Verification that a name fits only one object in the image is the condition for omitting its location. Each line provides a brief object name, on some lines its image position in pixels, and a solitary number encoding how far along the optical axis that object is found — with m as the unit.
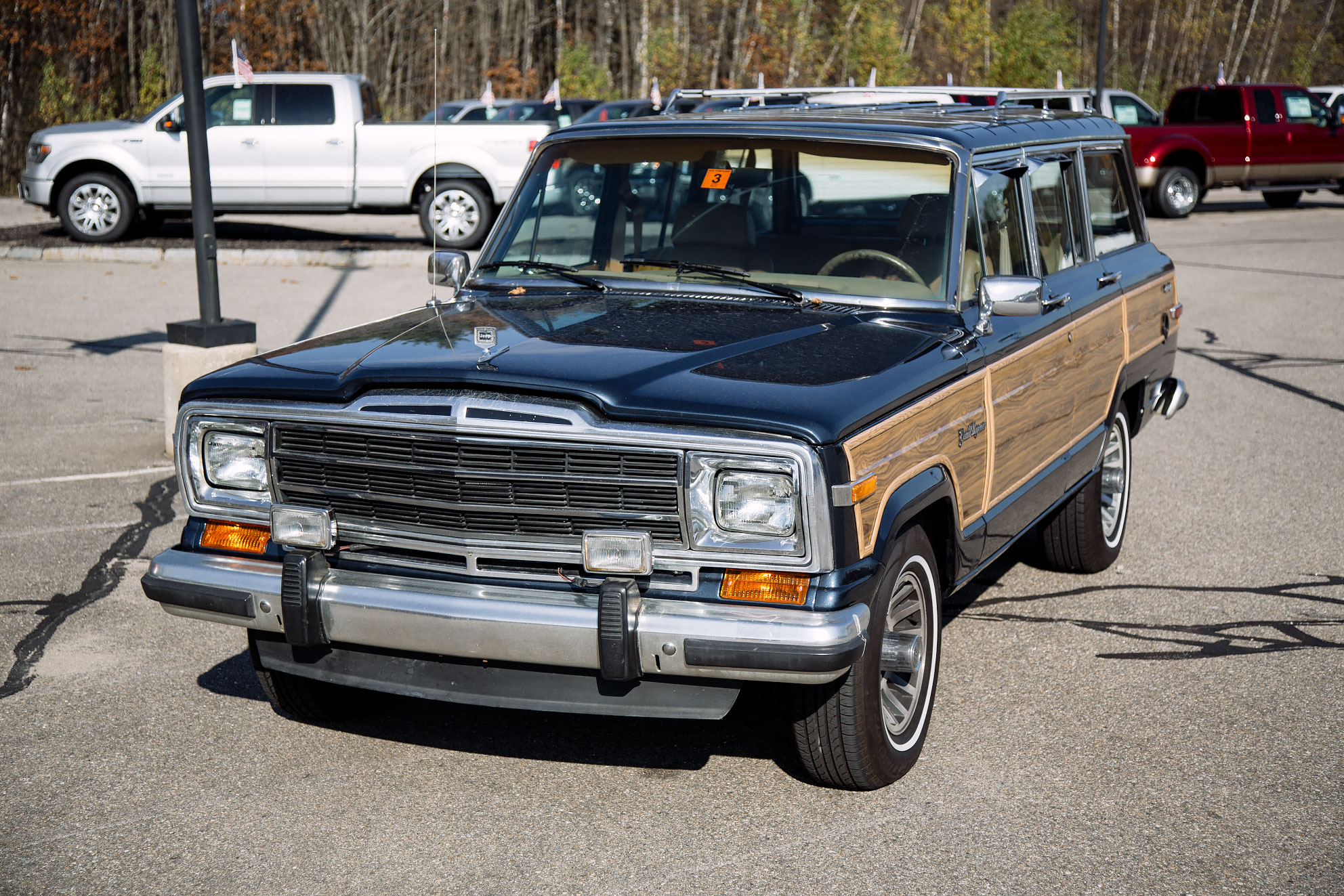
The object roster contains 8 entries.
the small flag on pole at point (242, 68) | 14.23
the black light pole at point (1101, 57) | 25.70
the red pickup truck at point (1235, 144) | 24.61
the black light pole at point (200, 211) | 7.41
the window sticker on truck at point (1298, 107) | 25.44
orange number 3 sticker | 4.86
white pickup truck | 17.58
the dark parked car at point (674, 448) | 3.43
